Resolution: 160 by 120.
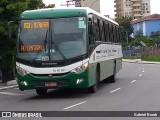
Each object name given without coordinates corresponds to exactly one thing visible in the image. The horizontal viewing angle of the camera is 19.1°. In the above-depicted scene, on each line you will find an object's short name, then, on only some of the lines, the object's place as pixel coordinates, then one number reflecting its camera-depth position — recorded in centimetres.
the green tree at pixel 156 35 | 10730
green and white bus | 1658
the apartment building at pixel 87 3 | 7416
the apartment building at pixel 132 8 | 18838
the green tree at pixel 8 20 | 2428
